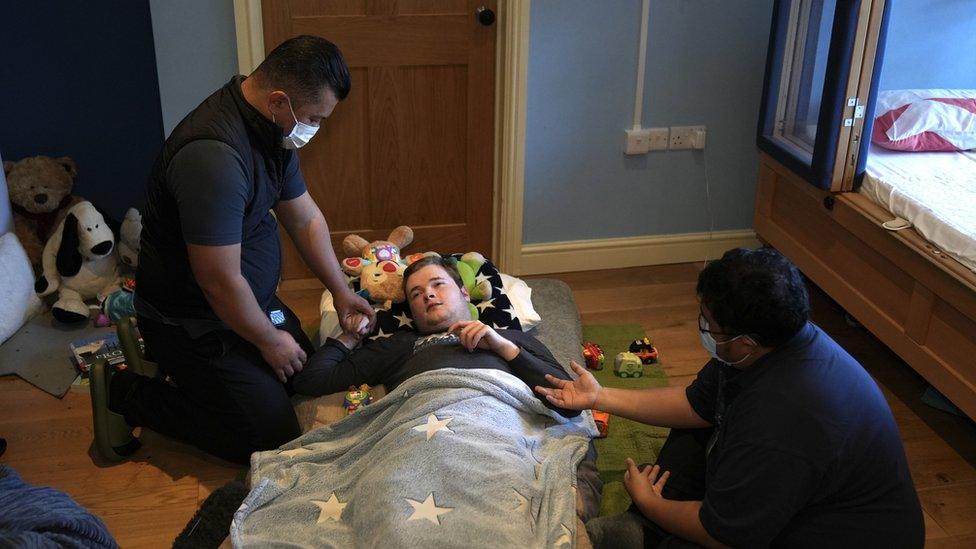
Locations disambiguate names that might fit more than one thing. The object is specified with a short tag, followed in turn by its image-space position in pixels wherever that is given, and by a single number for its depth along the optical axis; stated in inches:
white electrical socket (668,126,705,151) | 137.7
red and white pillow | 121.5
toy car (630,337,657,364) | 117.6
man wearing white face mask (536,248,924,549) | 65.6
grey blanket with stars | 72.8
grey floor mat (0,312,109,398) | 112.7
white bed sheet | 99.3
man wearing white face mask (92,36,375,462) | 83.2
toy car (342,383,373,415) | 95.1
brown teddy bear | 129.0
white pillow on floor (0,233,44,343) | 119.4
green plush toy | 109.0
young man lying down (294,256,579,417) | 91.7
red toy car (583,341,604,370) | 114.9
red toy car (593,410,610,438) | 100.5
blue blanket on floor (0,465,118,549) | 62.2
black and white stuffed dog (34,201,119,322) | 126.9
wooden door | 124.5
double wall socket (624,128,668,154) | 136.4
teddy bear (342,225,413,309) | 107.8
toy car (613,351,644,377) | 113.7
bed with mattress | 98.1
